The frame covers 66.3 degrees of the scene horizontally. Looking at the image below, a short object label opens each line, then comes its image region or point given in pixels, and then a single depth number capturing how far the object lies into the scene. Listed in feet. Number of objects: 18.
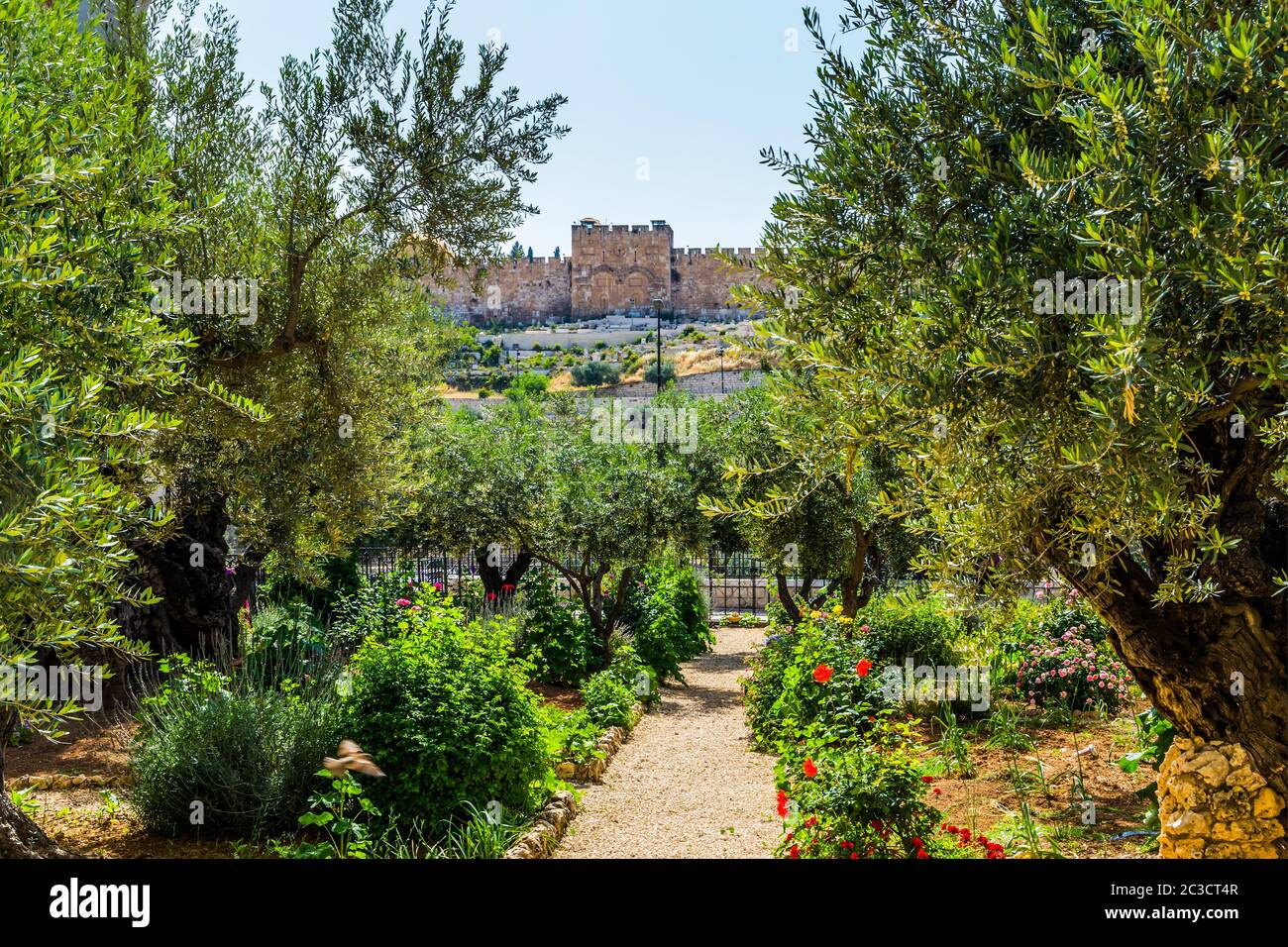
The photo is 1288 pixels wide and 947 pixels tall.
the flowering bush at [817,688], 24.17
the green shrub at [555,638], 39.17
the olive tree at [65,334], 10.34
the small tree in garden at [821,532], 39.11
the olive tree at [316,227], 22.50
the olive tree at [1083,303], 9.89
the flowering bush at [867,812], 15.61
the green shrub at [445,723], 18.93
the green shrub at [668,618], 43.78
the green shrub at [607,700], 31.78
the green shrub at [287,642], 28.23
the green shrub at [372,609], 34.81
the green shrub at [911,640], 31.04
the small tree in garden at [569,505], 41.24
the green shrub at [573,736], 24.97
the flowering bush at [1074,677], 29.17
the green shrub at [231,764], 19.08
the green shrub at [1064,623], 33.86
